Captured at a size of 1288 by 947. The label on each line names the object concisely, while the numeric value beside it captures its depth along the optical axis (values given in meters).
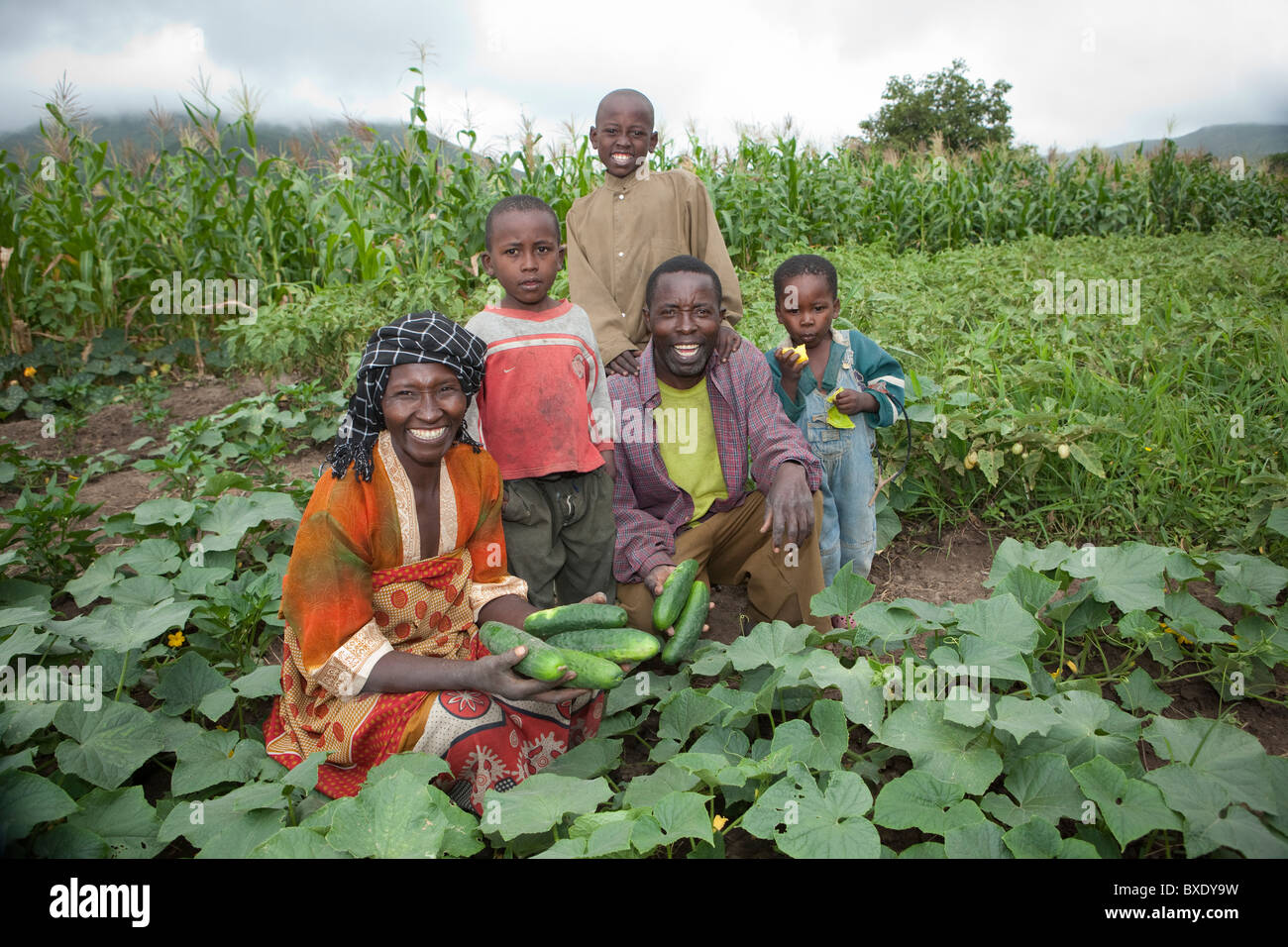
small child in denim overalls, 3.31
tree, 47.38
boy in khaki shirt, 3.77
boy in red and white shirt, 2.91
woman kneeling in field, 2.30
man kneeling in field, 2.98
